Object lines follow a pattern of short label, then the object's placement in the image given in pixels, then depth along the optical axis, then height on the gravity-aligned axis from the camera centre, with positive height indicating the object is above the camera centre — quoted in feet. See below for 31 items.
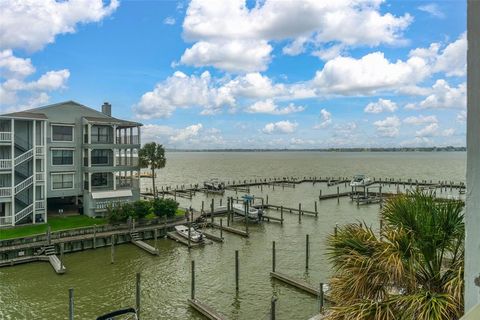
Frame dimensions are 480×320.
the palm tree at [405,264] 18.54 -6.04
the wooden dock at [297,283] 69.36 -25.22
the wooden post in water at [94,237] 101.65 -22.19
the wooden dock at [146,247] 98.22 -25.06
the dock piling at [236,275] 73.08 -23.74
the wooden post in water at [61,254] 84.67 -22.38
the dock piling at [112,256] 91.76 -25.02
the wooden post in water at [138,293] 60.54 -22.52
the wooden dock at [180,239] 106.08 -24.91
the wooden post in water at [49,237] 93.30 -20.38
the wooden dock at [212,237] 110.92 -24.78
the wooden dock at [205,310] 59.36 -25.84
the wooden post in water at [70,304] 53.35 -21.50
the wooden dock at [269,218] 138.92 -24.06
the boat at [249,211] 140.00 -21.70
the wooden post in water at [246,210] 126.54 -19.62
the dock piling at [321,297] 53.47 -20.64
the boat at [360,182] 215.51 -16.11
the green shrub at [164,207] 121.70 -17.13
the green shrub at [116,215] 110.22 -17.53
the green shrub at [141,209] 115.03 -16.58
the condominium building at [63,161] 109.29 -1.65
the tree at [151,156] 162.71 +0.01
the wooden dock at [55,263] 82.69 -24.89
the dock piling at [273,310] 52.70 -22.10
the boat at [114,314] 49.37 -21.24
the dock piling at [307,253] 85.87 -22.79
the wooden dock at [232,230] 118.82 -24.72
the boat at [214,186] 228.43 -19.00
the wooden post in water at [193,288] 66.50 -23.99
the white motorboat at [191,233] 107.55 -23.47
